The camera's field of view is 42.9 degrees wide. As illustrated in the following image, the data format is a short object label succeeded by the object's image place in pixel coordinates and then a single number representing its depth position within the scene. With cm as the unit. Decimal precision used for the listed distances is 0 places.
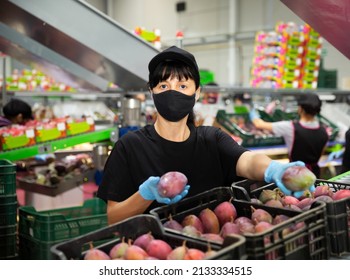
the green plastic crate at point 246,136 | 522
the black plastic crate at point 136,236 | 114
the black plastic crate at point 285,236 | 117
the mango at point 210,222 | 153
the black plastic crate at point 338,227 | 142
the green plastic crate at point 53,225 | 296
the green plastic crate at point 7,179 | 283
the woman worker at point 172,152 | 193
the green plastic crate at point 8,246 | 289
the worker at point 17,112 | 484
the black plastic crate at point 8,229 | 287
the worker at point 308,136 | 450
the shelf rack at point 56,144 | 364
